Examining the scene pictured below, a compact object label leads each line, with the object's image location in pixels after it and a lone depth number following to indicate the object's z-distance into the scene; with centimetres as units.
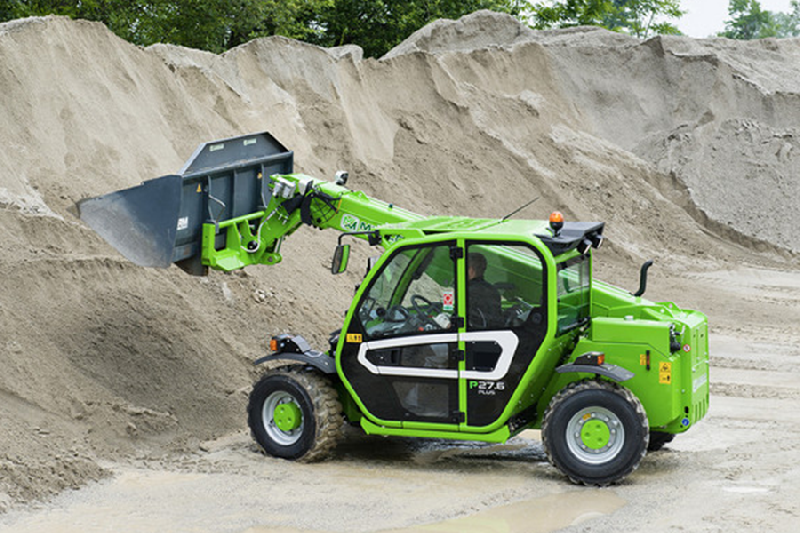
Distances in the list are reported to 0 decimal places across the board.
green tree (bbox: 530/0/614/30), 4009
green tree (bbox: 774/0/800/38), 8562
